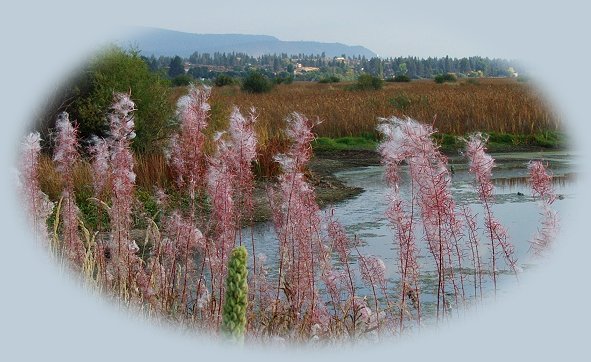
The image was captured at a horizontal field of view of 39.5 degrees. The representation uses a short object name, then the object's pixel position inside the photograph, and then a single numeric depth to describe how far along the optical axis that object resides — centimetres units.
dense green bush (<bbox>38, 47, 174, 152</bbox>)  1555
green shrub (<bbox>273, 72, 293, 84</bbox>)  5594
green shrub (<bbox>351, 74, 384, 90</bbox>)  4678
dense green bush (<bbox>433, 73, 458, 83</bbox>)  5641
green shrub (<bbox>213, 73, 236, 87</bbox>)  4909
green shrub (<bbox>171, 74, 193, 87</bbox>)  3468
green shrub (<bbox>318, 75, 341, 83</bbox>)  6182
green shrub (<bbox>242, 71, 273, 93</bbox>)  4266
